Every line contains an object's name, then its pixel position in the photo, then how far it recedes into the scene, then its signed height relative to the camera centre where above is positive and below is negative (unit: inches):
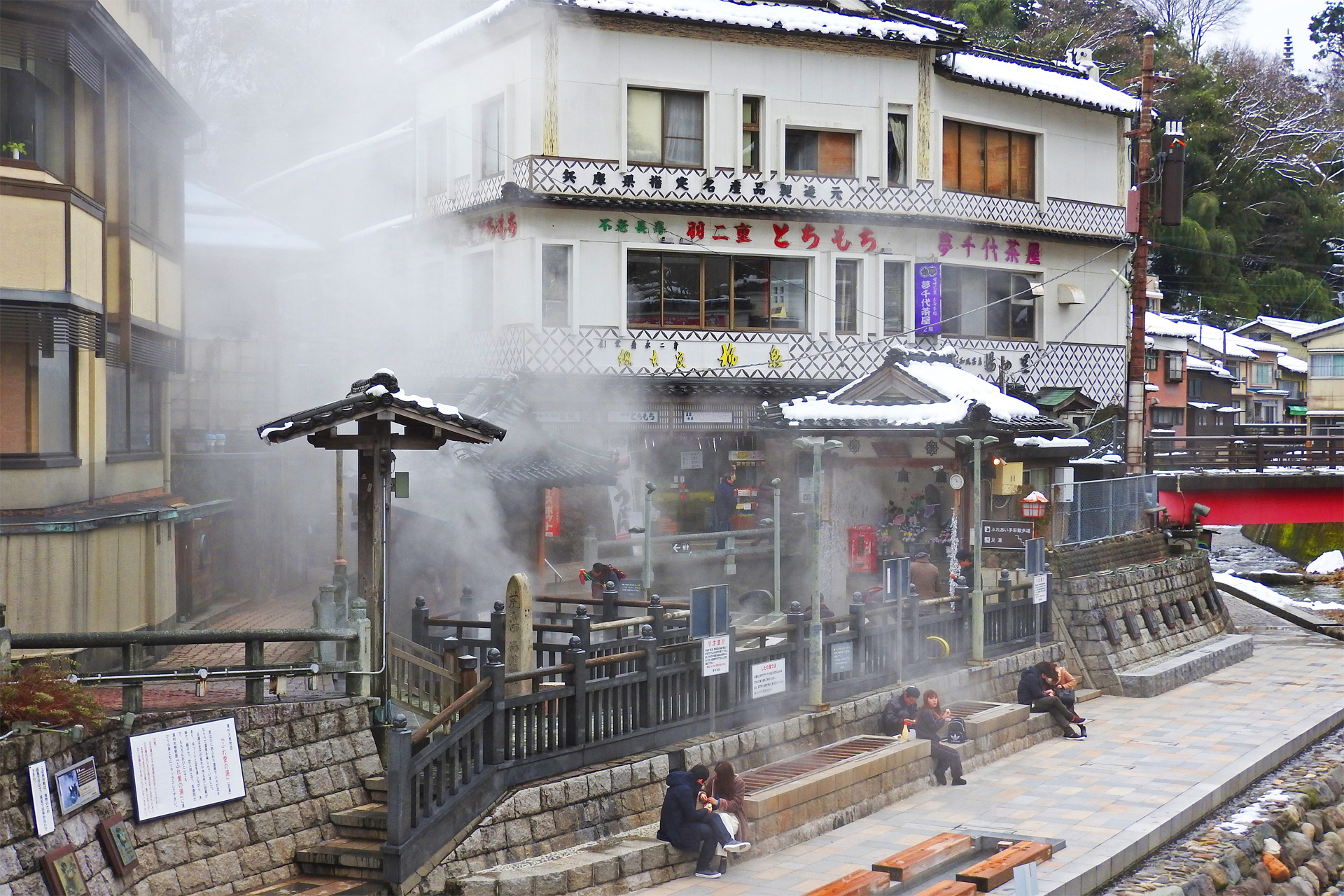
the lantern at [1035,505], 922.7 -40.9
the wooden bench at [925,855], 487.8 -150.8
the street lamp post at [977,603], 765.9 -89.1
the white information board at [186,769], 405.1 -98.3
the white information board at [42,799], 362.9 -94.6
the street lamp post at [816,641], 627.5 -89.6
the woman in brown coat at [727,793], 504.7 -128.1
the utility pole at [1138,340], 1152.8 +87.5
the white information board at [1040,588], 853.8 -88.8
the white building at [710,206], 1055.6 +189.8
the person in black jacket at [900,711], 658.2 -127.5
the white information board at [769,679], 600.4 -102.9
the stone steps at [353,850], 427.5 -128.0
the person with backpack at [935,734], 644.1 -136.4
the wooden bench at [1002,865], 490.0 -152.4
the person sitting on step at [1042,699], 757.3 -139.5
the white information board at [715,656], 558.3 -86.2
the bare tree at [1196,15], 2659.9 +830.2
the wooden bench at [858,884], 455.8 -147.7
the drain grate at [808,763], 562.6 -136.8
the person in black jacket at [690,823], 486.0 -134.1
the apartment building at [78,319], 547.5 +51.6
